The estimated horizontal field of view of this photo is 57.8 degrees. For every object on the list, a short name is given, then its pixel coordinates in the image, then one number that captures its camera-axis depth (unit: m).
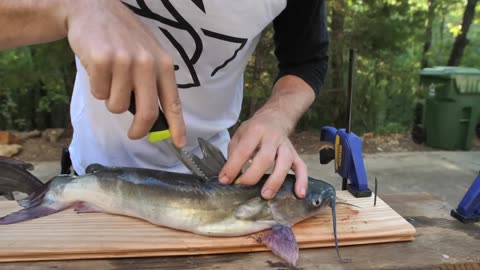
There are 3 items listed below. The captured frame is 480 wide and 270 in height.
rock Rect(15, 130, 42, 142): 5.26
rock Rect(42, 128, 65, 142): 5.27
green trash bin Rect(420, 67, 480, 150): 5.30
